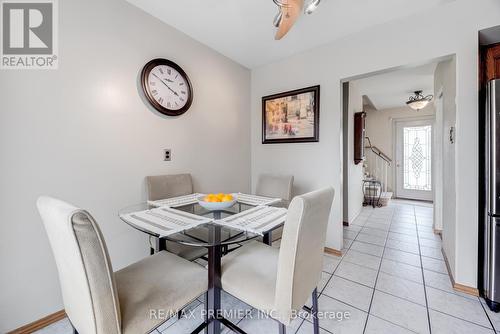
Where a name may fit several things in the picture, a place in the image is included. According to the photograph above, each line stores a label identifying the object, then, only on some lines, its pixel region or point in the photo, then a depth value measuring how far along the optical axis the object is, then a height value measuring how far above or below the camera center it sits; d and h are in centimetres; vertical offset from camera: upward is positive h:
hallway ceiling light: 395 +125
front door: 510 +18
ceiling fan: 133 +103
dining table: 111 -34
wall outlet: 211 +13
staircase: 483 -23
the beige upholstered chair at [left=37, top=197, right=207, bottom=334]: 73 -54
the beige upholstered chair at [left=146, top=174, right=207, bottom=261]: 158 -23
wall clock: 193 +79
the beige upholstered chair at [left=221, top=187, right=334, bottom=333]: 93 -57
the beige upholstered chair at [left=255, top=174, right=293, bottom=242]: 230 -22
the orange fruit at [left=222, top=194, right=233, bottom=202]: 153 -24
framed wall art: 256 +66
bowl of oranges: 146 -25
